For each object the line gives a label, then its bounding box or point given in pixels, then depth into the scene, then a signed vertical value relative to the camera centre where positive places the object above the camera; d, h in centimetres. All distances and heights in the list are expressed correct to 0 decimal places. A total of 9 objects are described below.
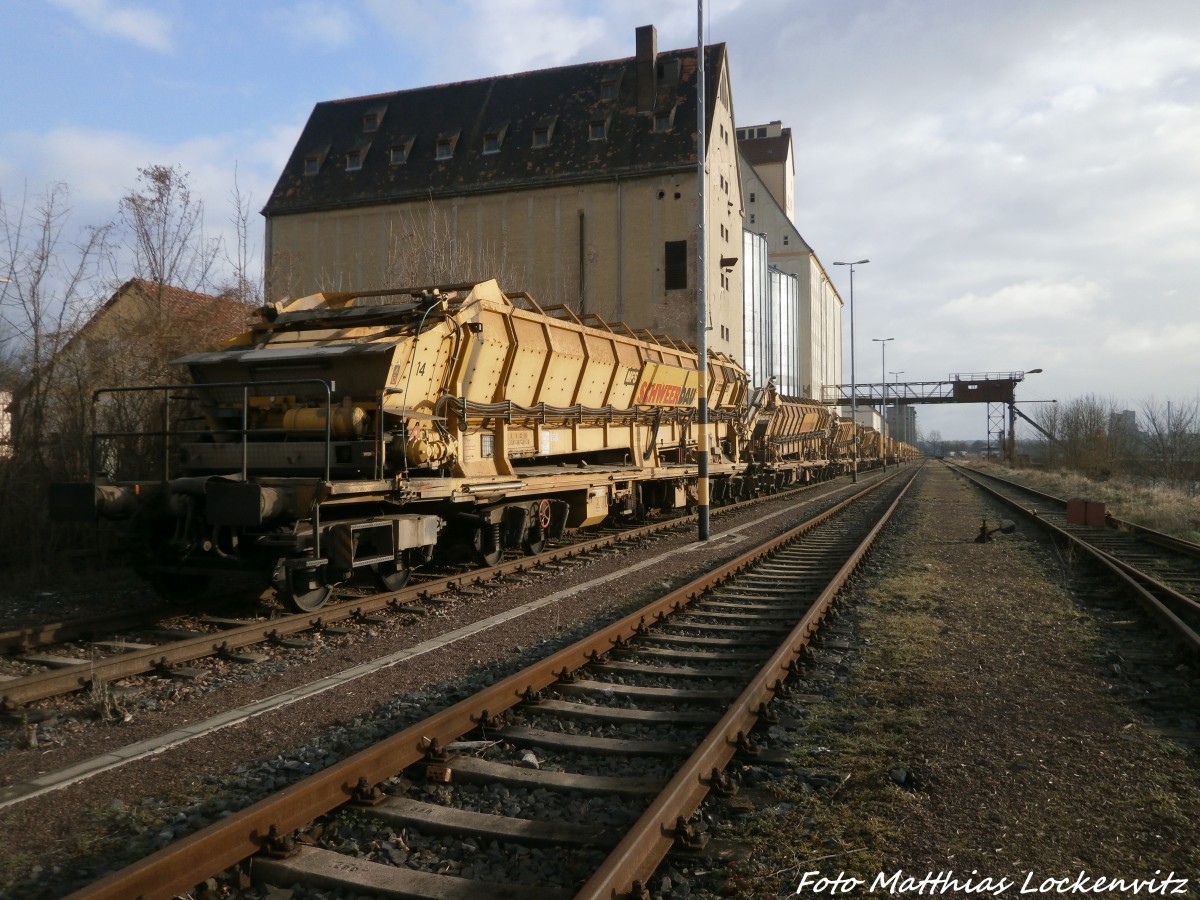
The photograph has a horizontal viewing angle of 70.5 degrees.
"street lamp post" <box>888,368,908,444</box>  11419 +285
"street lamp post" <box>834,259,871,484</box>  4028 +5
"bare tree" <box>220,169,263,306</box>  1386 +258
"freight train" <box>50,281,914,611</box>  750 +0
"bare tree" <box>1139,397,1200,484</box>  3788 -21
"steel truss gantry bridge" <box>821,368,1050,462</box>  7181 +422
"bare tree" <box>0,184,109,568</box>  1032 +22
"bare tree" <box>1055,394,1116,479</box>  4619 +27
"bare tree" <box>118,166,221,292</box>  1296 +349
